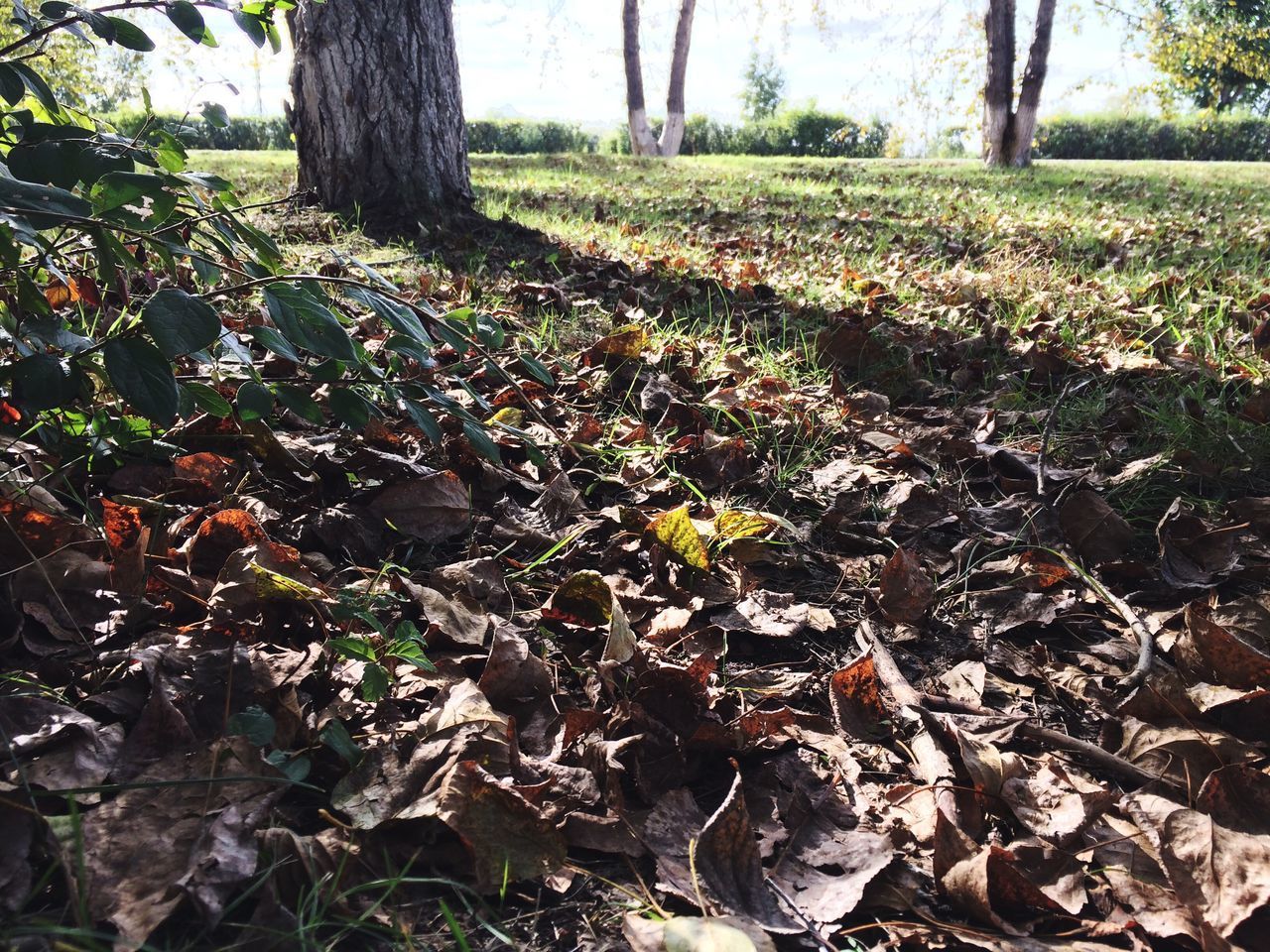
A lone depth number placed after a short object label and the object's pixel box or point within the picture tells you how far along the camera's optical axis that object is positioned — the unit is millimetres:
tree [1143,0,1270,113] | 14570
